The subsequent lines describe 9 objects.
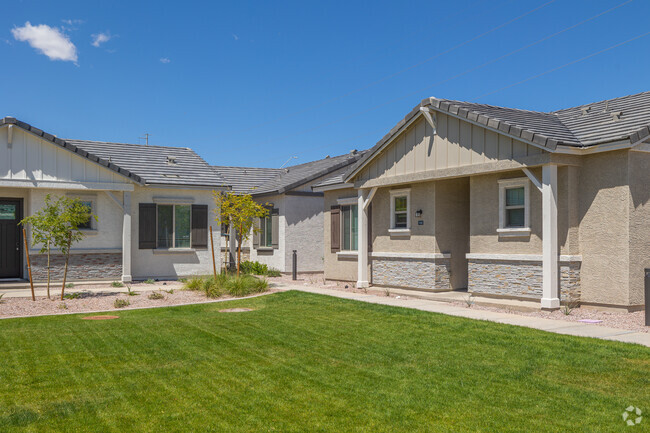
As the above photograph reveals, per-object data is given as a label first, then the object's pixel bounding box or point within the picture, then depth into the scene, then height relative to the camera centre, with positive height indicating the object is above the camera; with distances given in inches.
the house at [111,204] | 706.8 +25.8
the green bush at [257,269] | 908.6 -75.0
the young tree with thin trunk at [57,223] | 564.4 -0.1
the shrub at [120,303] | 537.3 -75.9
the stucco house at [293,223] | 932.0 -1.0
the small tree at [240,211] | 687.7 +13.8
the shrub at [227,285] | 612.7 -69.0
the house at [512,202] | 458.9 +18.6
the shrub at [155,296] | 584.7 -74.8
